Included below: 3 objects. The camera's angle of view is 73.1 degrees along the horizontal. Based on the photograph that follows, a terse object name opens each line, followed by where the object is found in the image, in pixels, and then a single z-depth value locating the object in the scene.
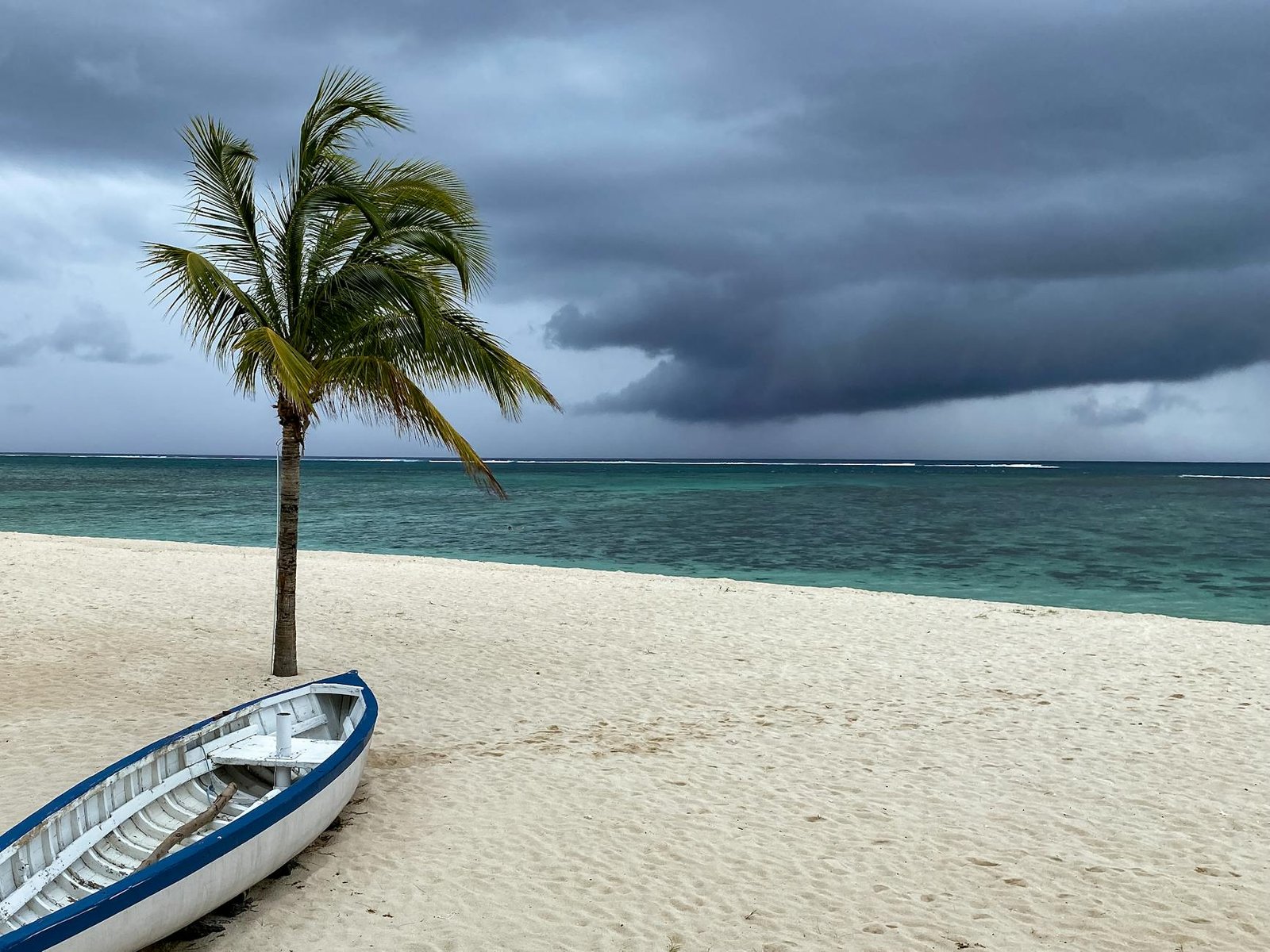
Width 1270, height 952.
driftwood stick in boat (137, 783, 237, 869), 5.22
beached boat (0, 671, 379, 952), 4.25
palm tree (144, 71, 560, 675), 9.62
